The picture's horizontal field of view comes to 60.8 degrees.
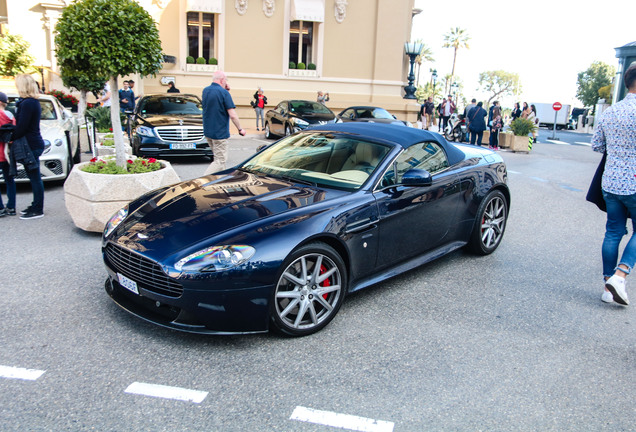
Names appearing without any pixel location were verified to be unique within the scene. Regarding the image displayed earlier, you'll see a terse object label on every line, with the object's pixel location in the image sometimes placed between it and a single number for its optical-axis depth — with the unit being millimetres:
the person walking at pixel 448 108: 24625
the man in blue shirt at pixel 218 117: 8031
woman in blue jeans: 6723
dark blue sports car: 3502
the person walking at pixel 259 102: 22391
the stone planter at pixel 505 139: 19438
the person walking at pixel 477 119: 17344
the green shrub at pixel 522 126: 18766
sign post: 25877
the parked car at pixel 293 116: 17953
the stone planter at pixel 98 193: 6086
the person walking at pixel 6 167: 6848
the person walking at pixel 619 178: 4457
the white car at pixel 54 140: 8445
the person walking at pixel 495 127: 19133
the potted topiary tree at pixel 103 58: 6133
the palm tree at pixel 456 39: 85188
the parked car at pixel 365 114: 18312
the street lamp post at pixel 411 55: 25703
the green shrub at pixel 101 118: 11977
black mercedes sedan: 11477
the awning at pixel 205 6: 22656
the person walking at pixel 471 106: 17991
